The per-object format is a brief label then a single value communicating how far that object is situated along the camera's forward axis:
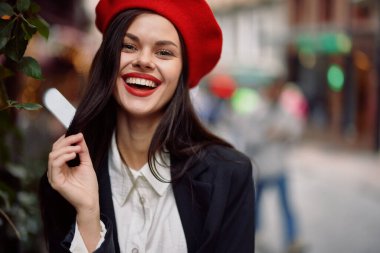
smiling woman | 1.86
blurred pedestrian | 6.12
